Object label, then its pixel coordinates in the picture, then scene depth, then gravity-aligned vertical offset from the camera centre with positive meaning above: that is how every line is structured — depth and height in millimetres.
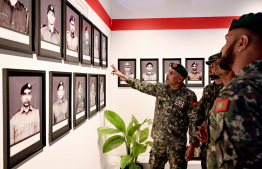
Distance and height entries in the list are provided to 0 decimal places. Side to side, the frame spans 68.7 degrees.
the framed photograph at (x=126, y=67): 3648 +263
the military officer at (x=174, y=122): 2340 -522
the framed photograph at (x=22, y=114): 936 -187
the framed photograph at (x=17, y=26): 902 +282
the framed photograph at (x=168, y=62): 3602 +356
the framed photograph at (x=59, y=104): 1381 -184
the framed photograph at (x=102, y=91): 2805 -153
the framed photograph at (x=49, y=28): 1211 +364
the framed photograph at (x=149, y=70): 3633 +206
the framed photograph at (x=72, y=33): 1639 +435
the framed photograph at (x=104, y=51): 2931 +475
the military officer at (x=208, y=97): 2049 -178
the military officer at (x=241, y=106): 687 -94
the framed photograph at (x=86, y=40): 2045 +457
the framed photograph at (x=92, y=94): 2295 -169
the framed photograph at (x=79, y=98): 1844 -178
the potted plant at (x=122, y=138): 2639 -851
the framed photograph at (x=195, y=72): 3600 +170
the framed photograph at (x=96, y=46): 2459 +464
